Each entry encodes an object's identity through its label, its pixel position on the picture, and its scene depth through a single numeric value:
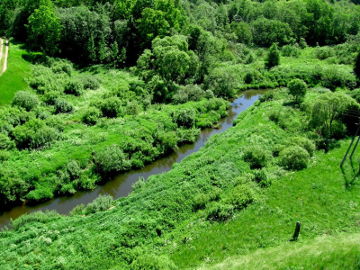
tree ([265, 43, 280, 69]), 81.03
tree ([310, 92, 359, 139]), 43.50
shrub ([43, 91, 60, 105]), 54.16
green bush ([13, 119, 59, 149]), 42.25
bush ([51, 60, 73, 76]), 65.69
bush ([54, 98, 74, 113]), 53.00
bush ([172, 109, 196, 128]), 52.56
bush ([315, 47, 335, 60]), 88.94
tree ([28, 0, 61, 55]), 69.81
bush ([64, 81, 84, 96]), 59.81
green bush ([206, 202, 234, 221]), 29.61
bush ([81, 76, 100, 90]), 63.06
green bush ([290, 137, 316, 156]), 40.03
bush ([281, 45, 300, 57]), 93.06
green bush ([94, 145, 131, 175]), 40.53
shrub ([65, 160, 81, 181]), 39.16
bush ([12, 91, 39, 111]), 49.62
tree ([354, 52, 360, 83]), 72.46
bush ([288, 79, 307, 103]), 54.47
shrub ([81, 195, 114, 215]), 33.69
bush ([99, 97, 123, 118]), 52.69
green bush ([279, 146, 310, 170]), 37.09
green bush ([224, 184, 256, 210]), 30.91
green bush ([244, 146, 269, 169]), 38.03
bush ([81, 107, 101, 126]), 50.09
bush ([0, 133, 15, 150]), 40.56
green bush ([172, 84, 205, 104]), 59.69
